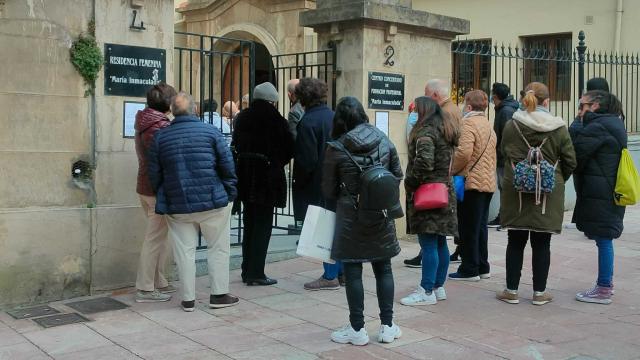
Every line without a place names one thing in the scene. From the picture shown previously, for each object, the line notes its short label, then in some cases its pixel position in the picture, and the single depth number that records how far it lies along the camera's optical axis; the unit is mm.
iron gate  7395
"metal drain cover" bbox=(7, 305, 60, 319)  5892
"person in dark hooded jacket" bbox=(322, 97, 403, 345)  5023
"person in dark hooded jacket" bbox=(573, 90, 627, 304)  6270
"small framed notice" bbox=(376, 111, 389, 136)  8906
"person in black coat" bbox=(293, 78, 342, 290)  6676
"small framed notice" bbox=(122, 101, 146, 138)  6578
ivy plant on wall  6234
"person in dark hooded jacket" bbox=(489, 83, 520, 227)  9195
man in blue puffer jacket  5727
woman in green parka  6035
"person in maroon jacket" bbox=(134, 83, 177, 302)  6180
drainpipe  15375
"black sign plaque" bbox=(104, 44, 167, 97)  6469
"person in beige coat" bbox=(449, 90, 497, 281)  6934
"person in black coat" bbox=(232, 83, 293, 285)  6707
